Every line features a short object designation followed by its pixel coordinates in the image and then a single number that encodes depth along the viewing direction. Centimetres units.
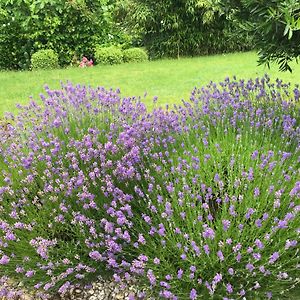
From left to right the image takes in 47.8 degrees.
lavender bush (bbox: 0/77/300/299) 192
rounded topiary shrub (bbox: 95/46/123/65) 1130
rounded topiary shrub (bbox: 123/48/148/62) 1164
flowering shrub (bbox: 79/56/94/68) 1103
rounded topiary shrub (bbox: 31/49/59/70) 1071
